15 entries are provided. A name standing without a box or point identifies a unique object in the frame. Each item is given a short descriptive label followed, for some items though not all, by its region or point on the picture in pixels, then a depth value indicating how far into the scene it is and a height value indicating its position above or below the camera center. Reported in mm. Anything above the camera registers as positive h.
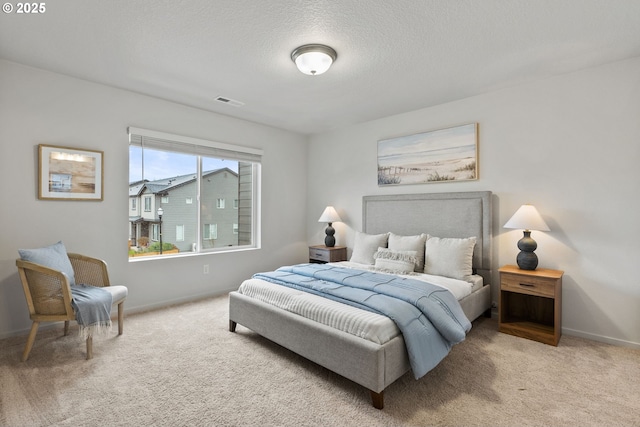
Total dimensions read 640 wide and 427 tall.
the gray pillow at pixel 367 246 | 3963 -437
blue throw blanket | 2439 -789
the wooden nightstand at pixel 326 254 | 4637 -628
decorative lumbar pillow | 3379 -543
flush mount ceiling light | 2549 +1293
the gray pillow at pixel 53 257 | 2566 -378
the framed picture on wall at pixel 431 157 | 3688 +719
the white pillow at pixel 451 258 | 3271 -489
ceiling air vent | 3758 +1383
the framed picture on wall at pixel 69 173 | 3023 +404
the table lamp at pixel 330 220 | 4820 -114
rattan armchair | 2428 -654
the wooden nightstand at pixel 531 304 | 2826 -937
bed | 1965 -825
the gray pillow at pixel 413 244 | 3553 -378
